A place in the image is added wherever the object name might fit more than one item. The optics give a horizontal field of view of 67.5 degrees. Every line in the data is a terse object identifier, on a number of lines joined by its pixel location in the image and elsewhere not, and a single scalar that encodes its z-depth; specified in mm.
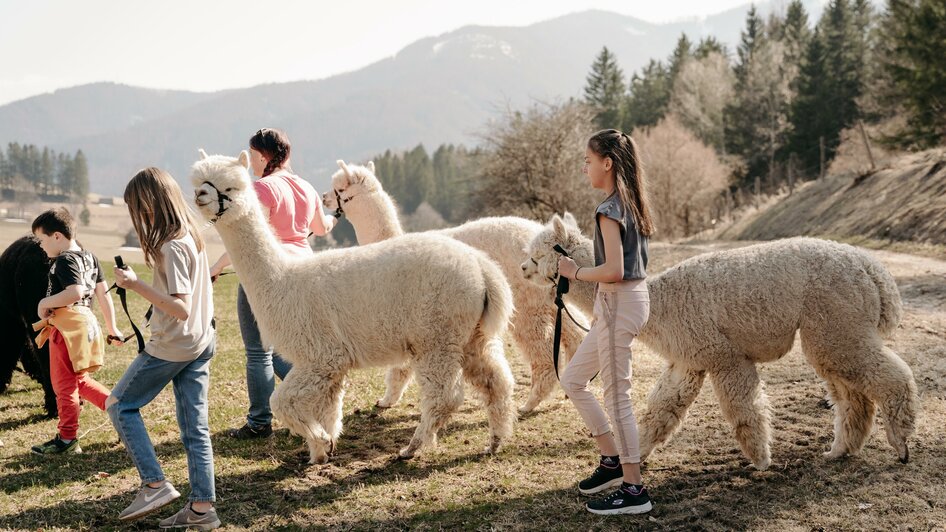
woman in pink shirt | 5453
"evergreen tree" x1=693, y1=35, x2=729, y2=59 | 67525
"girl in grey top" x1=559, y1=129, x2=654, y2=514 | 3814
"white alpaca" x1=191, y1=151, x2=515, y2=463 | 4793
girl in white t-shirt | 3709
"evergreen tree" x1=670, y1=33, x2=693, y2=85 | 65062
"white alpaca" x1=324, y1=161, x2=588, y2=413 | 6410
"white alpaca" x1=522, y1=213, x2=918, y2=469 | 4496
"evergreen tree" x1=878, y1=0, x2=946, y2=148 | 24453
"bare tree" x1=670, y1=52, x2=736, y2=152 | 55125
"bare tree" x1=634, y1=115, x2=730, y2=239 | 40500
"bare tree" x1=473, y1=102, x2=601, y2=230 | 30984
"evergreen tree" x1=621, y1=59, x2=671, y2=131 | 62666
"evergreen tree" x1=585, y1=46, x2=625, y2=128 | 70438
